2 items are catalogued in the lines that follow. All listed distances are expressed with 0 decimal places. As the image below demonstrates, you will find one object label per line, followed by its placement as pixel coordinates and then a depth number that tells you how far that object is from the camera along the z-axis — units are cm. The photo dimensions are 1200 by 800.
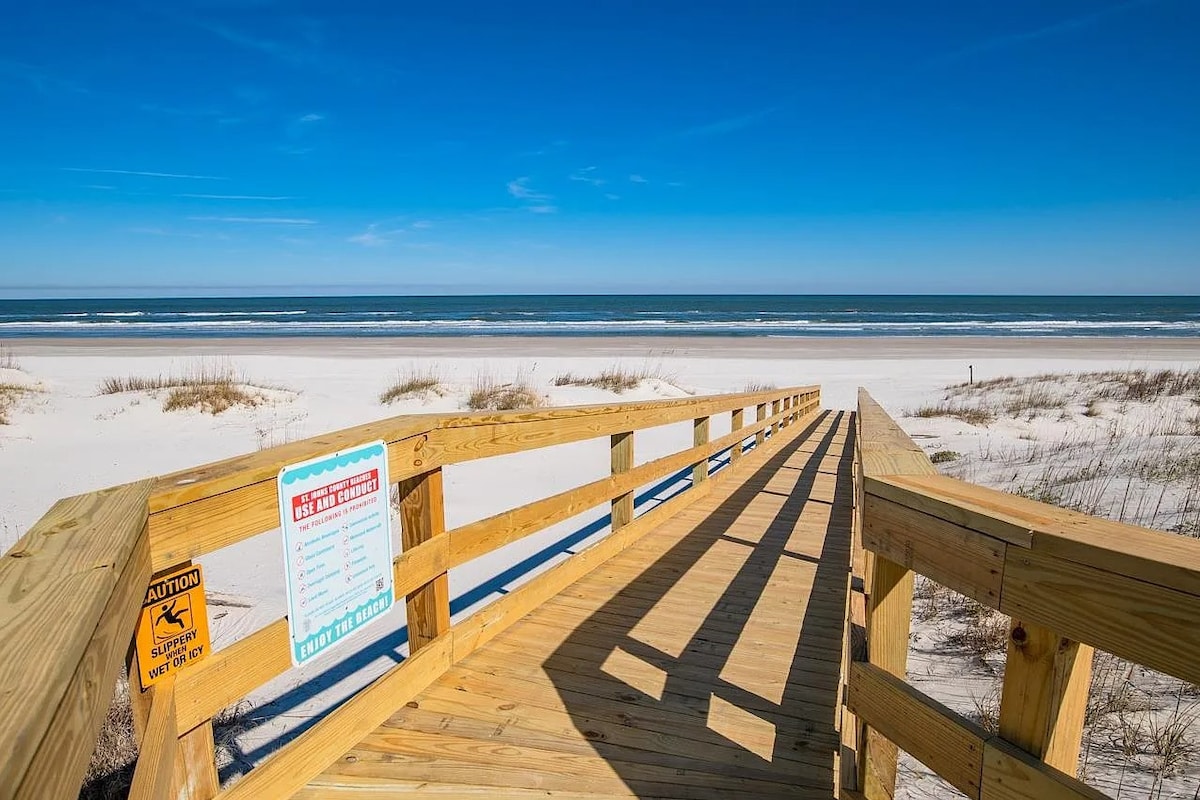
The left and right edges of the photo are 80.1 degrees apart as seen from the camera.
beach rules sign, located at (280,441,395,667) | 212
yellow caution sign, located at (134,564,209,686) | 165
